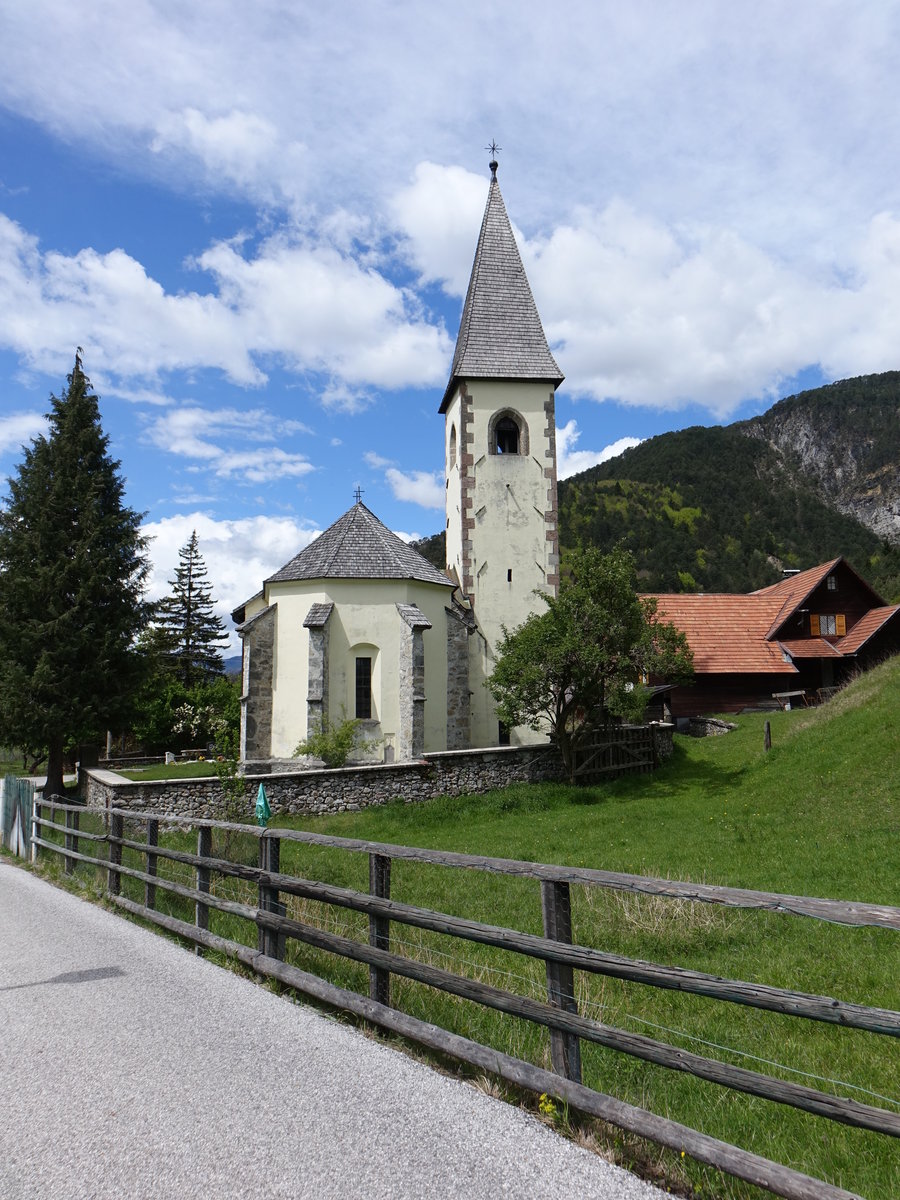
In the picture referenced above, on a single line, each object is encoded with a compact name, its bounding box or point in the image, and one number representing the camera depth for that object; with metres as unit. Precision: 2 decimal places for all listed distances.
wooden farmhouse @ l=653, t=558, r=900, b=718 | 31.30
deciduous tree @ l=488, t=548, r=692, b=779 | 22.02
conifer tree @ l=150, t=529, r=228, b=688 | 53.34
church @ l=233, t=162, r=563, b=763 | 24.47
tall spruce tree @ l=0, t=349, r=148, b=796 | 24.20
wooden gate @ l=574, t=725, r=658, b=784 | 24.16
